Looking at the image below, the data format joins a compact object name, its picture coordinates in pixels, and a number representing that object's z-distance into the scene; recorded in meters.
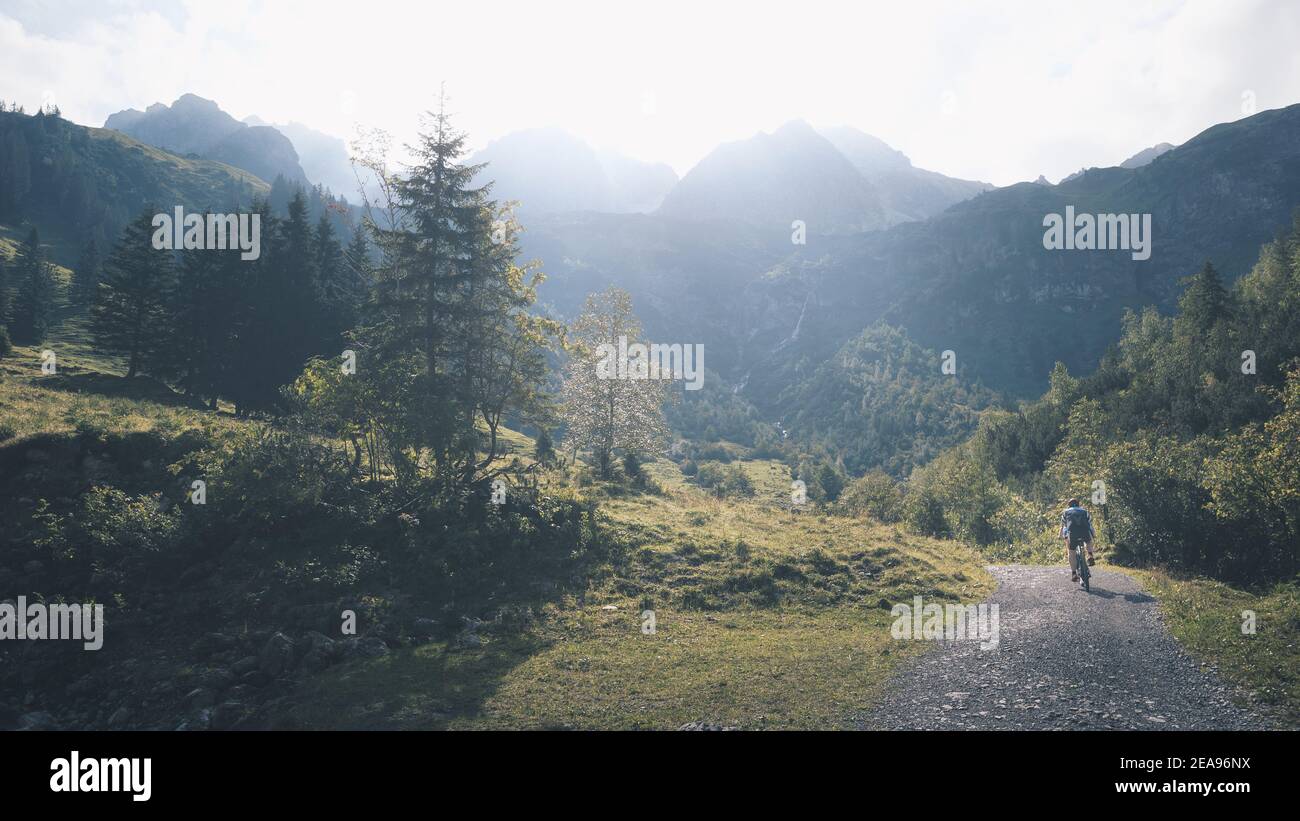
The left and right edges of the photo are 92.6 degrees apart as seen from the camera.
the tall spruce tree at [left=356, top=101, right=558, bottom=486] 26.08
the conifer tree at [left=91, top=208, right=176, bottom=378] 49.22
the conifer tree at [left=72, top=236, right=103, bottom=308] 97.56
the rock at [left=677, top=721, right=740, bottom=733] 11.12
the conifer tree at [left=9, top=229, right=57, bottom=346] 75.06
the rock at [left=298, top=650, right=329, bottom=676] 15.25
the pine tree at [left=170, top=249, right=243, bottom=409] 45.59
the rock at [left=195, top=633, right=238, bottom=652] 16.34
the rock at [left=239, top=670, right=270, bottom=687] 14.76
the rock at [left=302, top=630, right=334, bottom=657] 15.91
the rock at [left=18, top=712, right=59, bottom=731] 13.59
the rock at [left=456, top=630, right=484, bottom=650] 16.89
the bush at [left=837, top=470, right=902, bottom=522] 52.44
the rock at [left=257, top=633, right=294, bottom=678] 15.13
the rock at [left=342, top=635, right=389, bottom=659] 16.14
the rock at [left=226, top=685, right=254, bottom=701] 14.11
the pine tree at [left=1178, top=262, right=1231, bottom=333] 81.38
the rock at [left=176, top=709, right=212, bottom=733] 12.94
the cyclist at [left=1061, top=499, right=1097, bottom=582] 20.06
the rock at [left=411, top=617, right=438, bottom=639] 17.75
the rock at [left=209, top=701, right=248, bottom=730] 13.11
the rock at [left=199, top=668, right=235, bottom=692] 14.54
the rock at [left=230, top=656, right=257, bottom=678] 15.09
